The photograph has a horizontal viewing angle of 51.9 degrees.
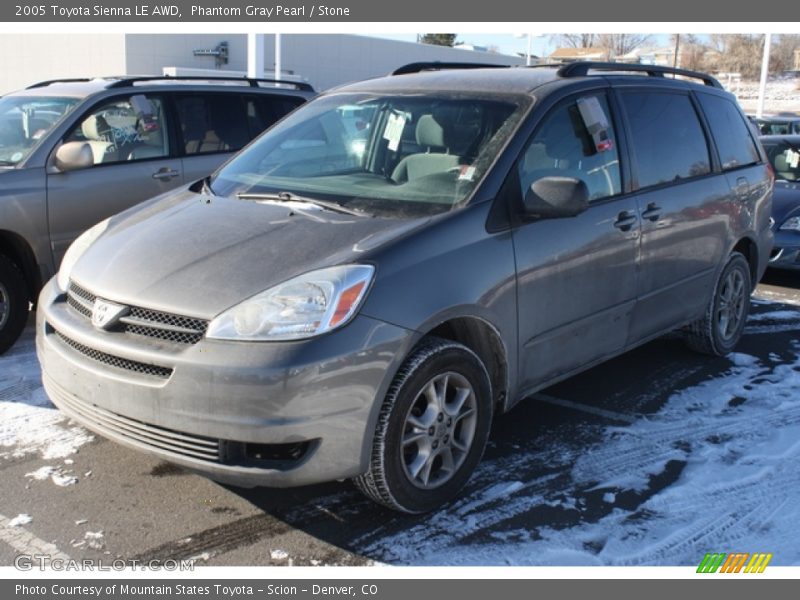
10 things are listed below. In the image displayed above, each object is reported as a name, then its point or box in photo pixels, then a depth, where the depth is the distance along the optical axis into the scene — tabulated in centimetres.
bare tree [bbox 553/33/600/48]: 6844
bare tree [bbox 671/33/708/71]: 6488
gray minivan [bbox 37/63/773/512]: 310
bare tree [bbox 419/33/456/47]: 5844
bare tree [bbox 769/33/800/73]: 6262
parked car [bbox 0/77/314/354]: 552
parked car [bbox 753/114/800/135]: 1631
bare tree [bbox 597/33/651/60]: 6650
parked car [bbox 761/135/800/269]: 838
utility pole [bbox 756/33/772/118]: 2289
